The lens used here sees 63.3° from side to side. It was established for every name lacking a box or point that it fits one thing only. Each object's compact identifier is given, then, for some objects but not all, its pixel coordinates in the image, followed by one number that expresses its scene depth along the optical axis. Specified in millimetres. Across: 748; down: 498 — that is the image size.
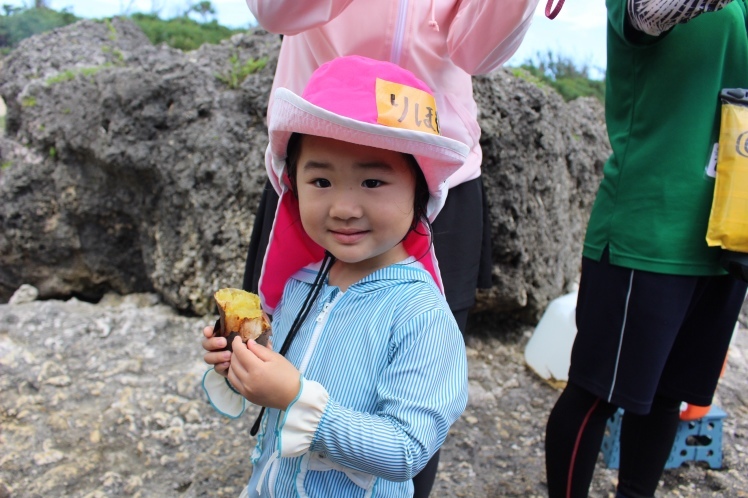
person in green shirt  1563
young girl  1007
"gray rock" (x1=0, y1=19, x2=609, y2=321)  3008
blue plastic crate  2326
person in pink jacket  1390
